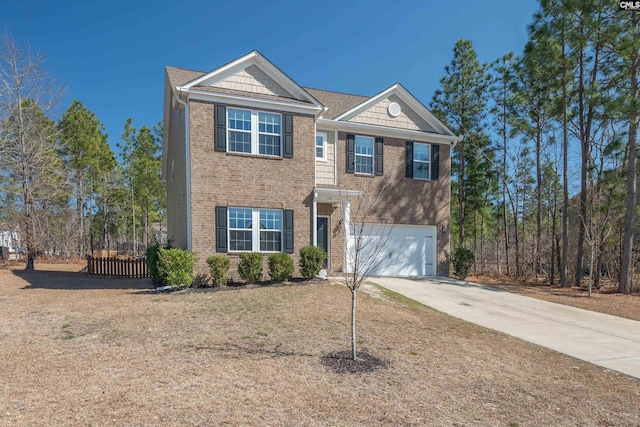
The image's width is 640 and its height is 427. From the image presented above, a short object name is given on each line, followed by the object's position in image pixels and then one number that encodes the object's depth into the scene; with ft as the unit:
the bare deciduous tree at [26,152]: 59.62
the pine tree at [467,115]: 71.05
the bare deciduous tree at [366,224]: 45.10
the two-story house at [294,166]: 38.01
